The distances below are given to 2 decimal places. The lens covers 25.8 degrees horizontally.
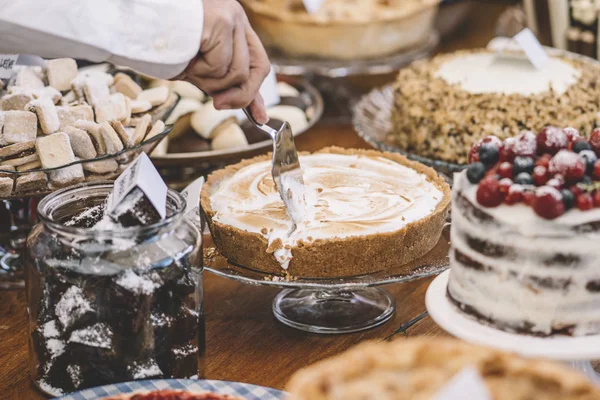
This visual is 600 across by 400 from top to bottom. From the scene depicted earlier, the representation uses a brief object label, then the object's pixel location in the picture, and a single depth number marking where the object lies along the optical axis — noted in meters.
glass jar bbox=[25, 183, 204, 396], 1.08
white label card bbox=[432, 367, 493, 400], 0.87
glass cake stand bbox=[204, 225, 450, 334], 1.20
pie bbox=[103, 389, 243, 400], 1.05
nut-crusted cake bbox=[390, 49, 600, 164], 1.56
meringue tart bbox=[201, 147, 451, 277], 1.22
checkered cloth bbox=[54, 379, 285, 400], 1.08
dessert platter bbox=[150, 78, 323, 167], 1.59
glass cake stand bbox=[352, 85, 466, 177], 1.56
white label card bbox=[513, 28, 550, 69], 1.64
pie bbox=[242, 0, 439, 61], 1.98
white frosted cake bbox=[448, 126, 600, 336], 1.01
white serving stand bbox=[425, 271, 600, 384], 1.02
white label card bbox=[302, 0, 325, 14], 1.88
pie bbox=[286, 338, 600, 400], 0.88
